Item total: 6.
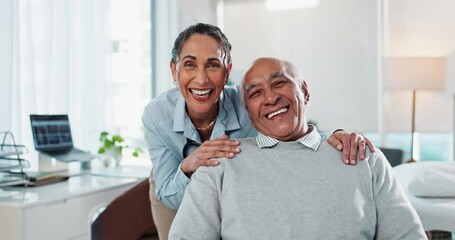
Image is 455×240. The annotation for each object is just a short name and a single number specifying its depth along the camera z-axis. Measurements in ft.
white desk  6.19
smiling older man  4.48
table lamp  11.34
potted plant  10.11
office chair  7.63
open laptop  8.48
